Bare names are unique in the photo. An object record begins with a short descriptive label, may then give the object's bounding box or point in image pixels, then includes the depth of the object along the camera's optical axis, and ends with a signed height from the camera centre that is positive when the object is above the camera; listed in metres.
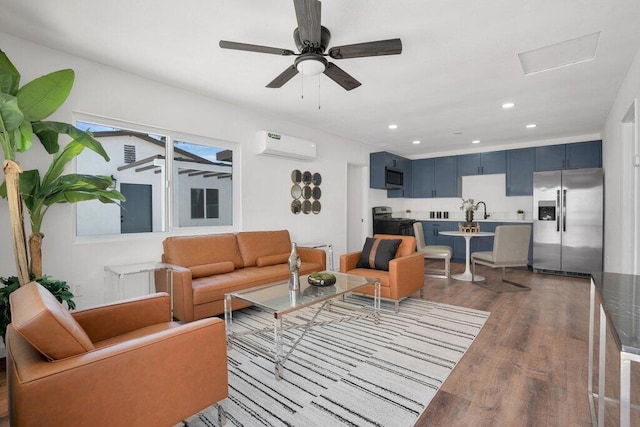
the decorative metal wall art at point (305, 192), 5.00 +0.30
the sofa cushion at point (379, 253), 3.77 -0.56
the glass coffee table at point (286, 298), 2.13 -0.71
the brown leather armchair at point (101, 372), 1.09 -0.65
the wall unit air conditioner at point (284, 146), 4.32 +0.95
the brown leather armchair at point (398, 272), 3.40 -0.76
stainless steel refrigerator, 4.99 -0.21
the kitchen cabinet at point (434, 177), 7.07 +0.75
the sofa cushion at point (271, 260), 3.92 -0.66
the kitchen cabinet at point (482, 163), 6.44 +0.98
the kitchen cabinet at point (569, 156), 5.49 +0.97
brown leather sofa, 2.88 -0.65
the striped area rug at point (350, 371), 1.75 -1.17
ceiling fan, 1.82 +1.07
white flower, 5.40 +0.06
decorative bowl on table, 2.78 -0.64
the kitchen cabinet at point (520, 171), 6.09 +0.75
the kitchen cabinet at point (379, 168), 6.57 +0.89
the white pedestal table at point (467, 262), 5.01 -0.90
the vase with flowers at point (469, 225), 5.17 -0.28
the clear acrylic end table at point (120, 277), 2.96 -0.67
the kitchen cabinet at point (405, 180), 7.26 +0.70
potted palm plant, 1.95 +0.40
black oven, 6.53 -0.32
